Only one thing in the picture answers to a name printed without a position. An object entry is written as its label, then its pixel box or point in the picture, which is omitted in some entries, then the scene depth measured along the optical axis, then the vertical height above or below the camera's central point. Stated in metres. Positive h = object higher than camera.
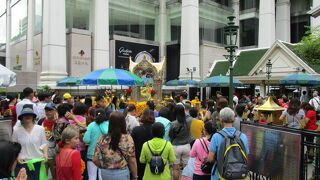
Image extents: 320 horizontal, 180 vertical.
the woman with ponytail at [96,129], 6.27 -0.72
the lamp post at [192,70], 33.75 +1.93
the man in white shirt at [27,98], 9.01 -0.23
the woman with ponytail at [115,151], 4.84 -0.87
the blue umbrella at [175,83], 31.16 +0.60
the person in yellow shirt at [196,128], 7.35 -0.82
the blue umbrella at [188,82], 29.79 +0.66
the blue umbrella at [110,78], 12.27 +0.41
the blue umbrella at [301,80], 15.70 +0.45
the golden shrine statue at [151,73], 19.09 +0.98
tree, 17.39 +2.11
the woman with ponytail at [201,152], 5.52 -1.00
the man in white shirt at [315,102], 14.66 -0.52
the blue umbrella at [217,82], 17.73 +0.41
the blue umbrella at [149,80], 18.72 +0.52
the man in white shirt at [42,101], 9.85 -0.35
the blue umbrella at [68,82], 22.84 +0.49
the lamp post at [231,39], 11.38 +1.70
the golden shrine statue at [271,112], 8.59 -0.57
